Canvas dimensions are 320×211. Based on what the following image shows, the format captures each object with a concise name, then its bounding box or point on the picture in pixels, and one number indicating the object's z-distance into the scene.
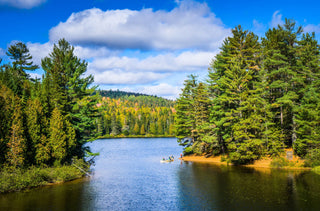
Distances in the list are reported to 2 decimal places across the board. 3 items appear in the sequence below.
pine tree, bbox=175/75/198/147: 61.47
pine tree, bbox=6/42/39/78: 51.25
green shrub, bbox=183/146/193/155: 59.80
